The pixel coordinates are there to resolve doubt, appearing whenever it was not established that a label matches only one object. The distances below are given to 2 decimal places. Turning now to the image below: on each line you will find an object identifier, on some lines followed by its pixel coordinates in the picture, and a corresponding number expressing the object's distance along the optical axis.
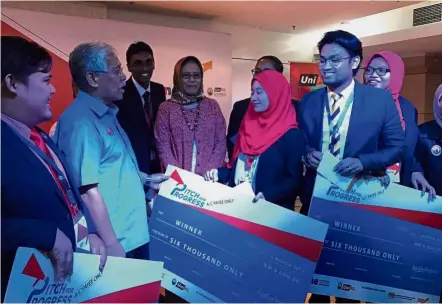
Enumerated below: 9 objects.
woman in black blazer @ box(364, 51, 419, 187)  2.70
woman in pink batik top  2.64
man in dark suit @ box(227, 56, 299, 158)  3.25
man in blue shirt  1.83
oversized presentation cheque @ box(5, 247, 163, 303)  1.43
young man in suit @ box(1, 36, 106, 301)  1.42
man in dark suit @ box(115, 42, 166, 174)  2.82
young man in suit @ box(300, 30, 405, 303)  2.25
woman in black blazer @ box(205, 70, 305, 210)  2.29
